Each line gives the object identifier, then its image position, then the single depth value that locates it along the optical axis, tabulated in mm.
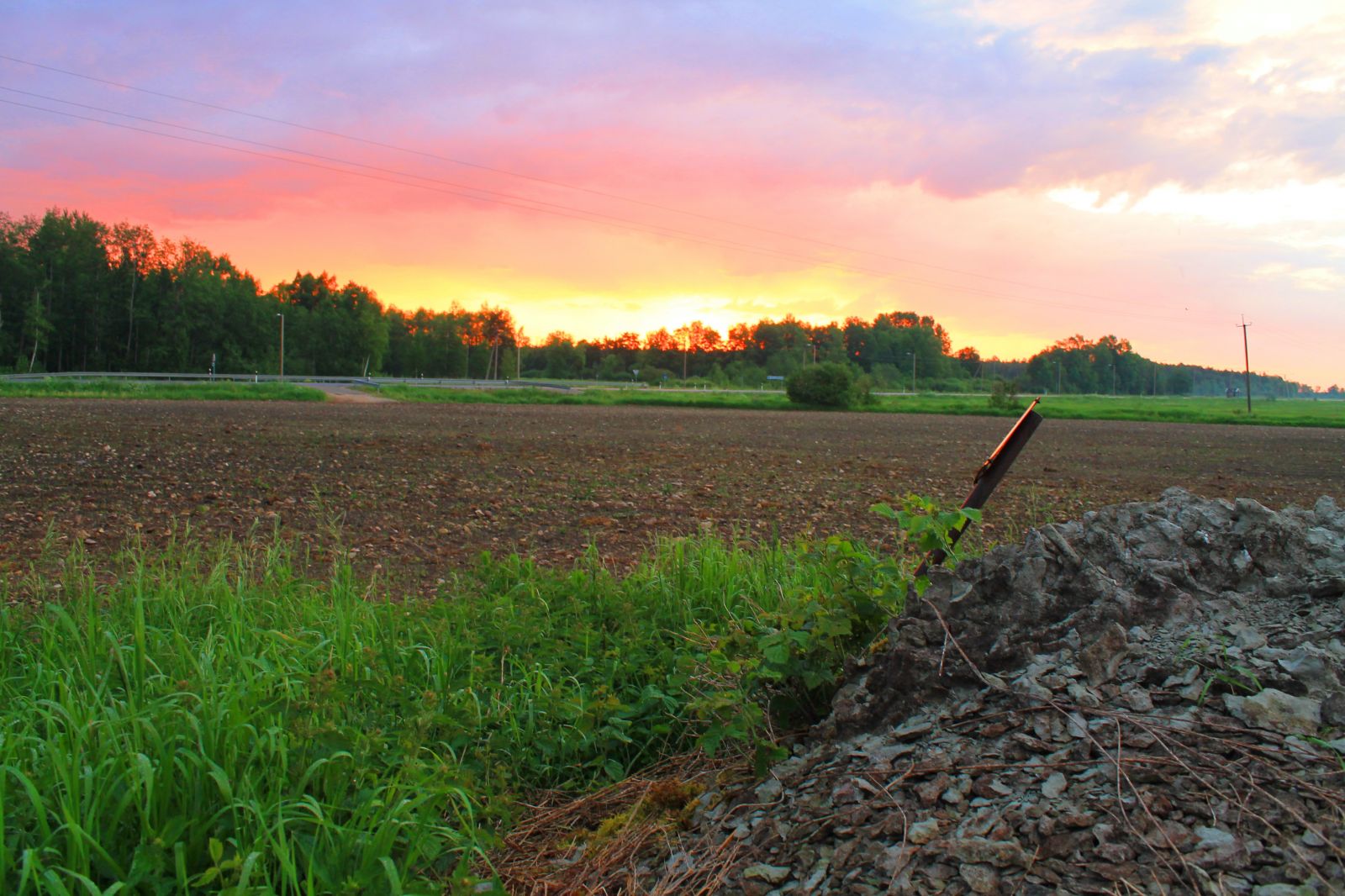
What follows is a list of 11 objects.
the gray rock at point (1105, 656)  2504
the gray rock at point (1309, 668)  2234
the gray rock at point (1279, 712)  2139
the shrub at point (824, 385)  46906
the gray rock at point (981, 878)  1917
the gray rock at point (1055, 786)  2117
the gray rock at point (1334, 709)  2137
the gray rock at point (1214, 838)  1861
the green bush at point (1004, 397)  50750
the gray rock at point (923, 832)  2105
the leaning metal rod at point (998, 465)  3584
